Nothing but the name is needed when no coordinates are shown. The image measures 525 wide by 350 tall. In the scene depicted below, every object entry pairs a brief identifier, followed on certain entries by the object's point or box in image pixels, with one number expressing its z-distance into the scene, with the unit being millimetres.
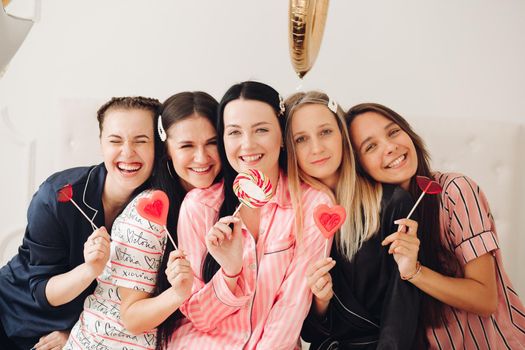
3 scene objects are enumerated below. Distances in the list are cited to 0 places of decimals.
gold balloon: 1478
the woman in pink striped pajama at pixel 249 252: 1866
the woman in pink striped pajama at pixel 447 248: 1889
